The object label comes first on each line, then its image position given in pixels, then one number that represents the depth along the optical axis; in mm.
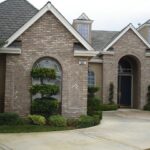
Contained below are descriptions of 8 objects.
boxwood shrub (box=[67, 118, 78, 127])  13169
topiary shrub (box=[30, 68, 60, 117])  13487
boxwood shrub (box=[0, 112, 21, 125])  12594
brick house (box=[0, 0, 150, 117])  14019
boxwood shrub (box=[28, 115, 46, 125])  13015
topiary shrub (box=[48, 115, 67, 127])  12995
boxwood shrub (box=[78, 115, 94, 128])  12985
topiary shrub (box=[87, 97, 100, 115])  16482
